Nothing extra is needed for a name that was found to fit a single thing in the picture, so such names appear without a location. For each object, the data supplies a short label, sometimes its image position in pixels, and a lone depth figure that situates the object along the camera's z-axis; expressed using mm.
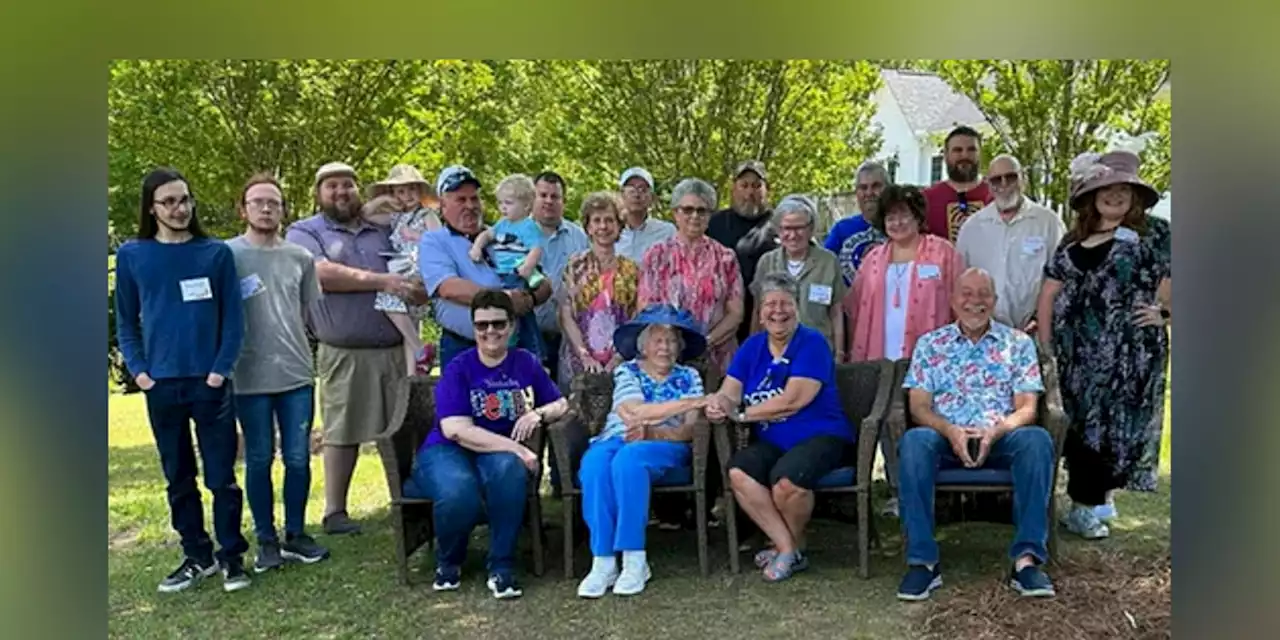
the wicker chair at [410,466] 3775
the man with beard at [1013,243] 4328
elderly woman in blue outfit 3734
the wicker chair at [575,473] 3807
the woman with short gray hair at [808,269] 4289
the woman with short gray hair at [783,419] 3793
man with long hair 3480
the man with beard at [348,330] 4281
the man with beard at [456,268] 4152
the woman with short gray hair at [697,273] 4234
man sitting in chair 3650
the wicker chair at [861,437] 3762
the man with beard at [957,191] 4609
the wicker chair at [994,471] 3695
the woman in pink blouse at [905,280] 4152
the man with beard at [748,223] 4645
